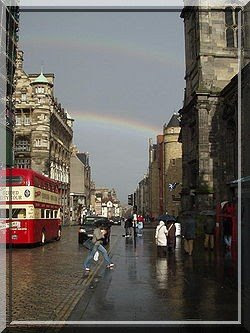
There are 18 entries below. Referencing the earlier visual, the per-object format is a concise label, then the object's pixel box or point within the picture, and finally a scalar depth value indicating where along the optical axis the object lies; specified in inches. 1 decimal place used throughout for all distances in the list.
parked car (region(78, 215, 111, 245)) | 1163.3
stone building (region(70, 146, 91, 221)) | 3786.4
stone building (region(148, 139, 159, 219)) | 3988.7
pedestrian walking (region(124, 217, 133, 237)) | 1470.2
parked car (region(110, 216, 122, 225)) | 3627.2
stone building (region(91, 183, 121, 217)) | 5748.0
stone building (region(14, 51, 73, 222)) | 1830.7
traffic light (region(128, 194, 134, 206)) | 1367.6
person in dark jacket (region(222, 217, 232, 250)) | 808.9
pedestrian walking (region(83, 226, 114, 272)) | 571.8
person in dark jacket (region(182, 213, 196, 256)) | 799.1
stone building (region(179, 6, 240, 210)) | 1347.9
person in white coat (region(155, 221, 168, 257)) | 864.5
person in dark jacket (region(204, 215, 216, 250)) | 936.4
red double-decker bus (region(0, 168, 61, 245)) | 874.1
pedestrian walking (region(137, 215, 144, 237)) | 1534.2
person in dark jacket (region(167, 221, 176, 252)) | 913.4
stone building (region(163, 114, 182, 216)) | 3307.1
